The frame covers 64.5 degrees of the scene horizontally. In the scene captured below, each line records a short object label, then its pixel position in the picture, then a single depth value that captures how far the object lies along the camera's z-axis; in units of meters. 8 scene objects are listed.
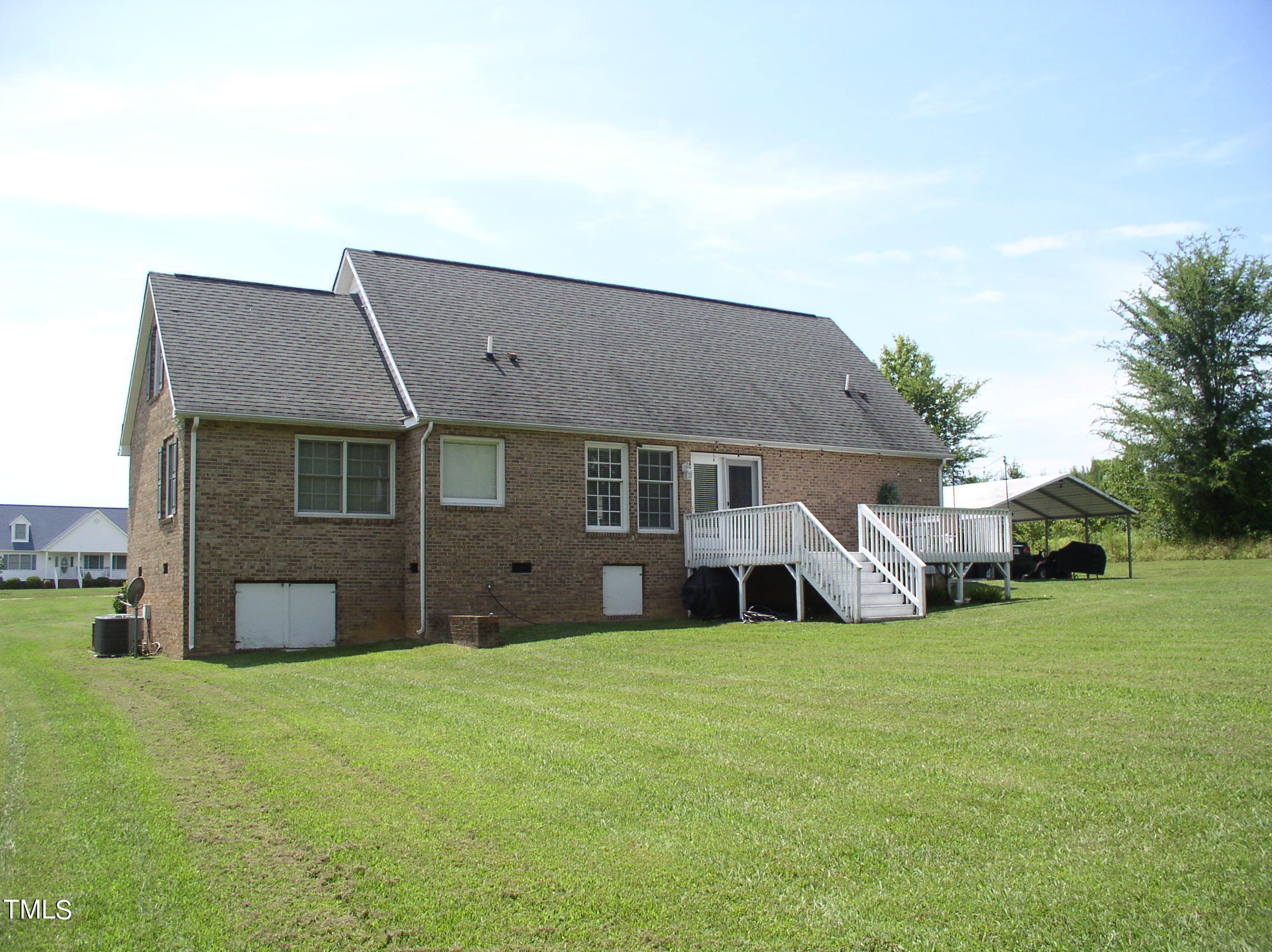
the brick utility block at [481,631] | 15.10
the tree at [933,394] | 46.94
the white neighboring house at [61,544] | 67.25
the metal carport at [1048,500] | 26.86
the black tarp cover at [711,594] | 18.70
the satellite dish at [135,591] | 18.23
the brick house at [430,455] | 17.02
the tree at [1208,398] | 36.44
